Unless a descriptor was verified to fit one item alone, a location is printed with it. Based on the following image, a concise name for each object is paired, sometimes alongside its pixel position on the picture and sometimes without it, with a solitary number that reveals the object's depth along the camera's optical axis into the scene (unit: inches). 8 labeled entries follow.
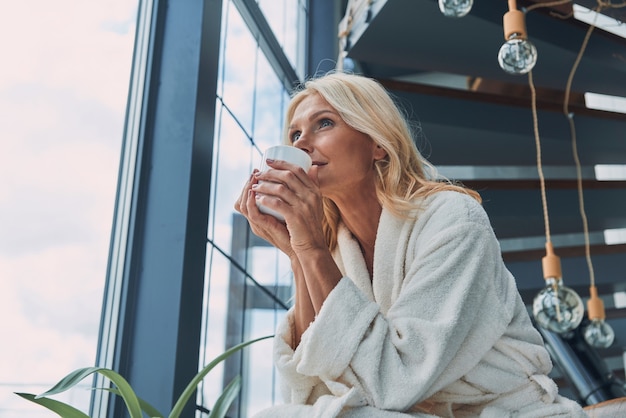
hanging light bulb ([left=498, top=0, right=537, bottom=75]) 103.9
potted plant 62.9
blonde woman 44.6
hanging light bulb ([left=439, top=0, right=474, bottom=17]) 106.9
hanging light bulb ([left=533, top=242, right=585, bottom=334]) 126.2
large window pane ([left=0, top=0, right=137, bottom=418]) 77.0
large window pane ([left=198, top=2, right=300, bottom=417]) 114.3
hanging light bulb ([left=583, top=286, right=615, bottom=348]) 161.6
